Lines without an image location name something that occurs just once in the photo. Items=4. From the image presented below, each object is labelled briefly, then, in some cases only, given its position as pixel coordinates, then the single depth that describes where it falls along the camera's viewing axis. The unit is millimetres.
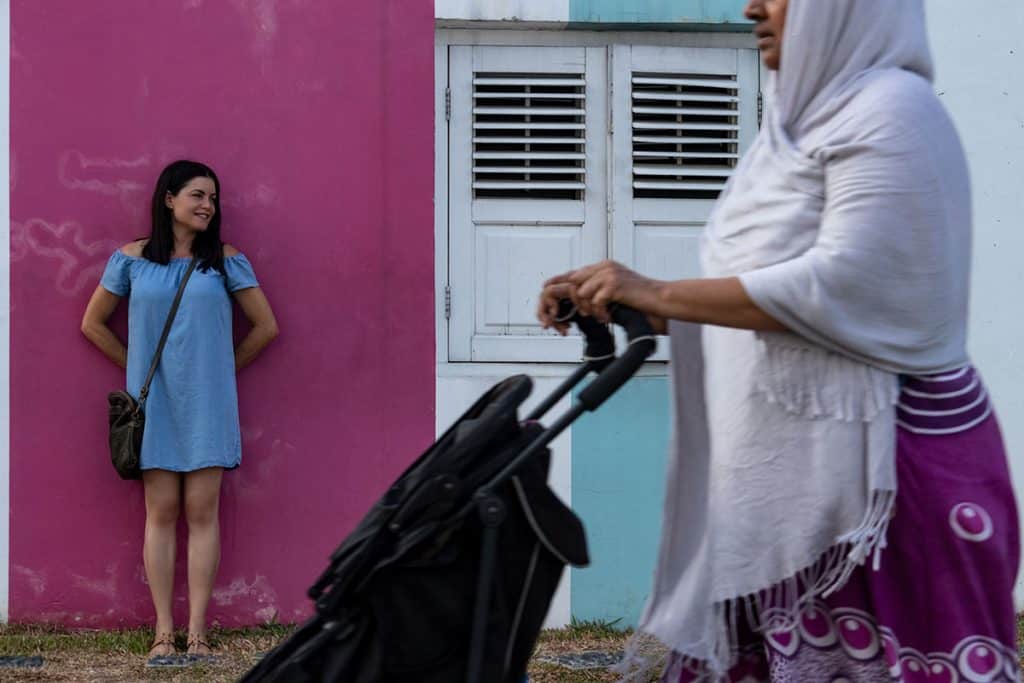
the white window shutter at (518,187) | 6430
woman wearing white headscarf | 2578
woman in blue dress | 5965
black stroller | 2732
